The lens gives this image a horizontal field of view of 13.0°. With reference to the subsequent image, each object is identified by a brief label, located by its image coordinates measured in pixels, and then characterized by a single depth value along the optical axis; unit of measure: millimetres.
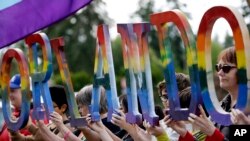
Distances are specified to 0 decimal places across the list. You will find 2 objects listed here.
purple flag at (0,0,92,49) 8162
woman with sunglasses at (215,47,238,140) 7043
